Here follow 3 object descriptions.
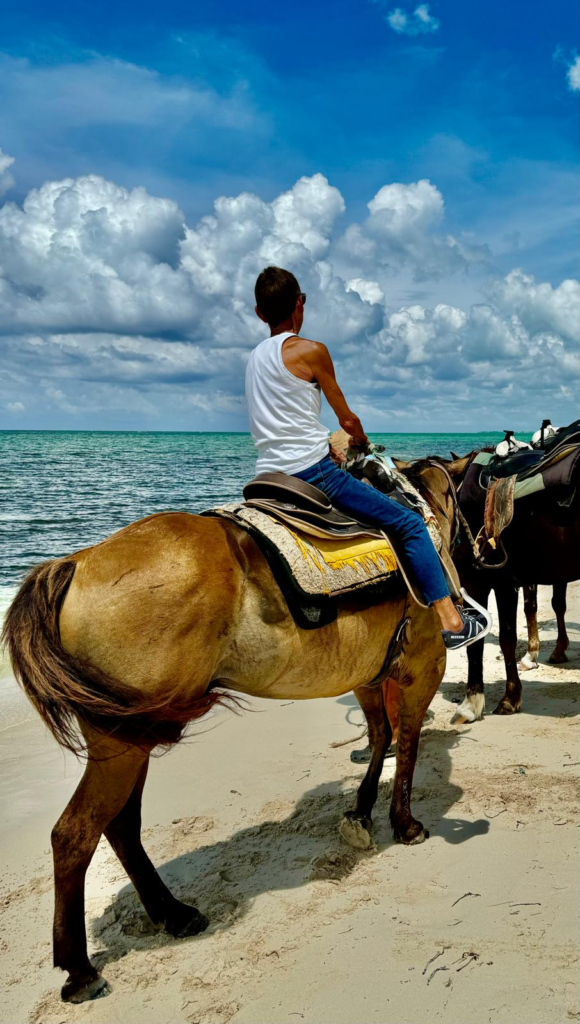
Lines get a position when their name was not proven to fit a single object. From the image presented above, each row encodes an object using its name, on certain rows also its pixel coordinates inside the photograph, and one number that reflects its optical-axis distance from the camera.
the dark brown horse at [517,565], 5.75
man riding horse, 3.22
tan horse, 2.72
